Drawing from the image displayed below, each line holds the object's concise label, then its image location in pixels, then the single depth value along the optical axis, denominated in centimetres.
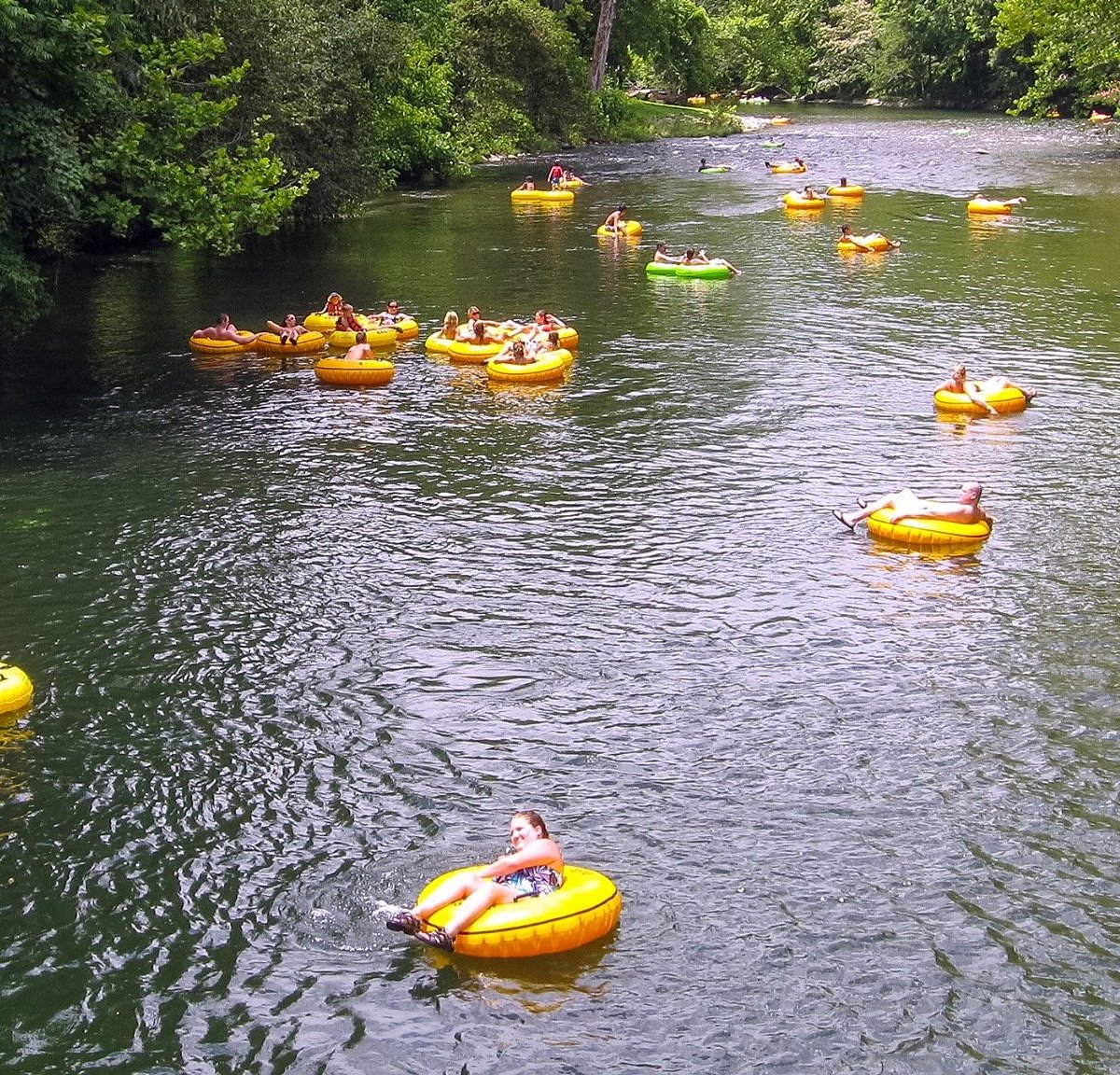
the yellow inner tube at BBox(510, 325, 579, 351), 2502
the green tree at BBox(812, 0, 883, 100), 8688
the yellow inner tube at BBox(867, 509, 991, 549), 1600
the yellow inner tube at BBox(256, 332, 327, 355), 2577
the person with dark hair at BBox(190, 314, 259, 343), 2566
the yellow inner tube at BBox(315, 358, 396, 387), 2362
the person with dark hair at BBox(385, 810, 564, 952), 938
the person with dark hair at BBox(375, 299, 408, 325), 2661
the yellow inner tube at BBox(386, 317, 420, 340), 2650
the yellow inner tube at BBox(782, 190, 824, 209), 4081
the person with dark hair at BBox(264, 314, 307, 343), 2577
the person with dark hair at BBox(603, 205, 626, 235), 3703
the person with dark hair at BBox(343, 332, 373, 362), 2400
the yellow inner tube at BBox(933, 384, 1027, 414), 2097
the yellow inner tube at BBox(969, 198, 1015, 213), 3850
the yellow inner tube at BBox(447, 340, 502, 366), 2492
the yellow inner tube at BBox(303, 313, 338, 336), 2672
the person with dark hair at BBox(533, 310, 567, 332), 2525
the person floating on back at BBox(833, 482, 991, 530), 1605
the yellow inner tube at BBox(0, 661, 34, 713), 1238
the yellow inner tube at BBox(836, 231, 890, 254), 3397
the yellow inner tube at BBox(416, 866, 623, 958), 931
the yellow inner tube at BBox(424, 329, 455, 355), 2545
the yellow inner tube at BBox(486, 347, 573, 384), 2356
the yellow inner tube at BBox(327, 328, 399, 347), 2583
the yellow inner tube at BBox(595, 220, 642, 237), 3697
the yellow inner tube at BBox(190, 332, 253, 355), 2541
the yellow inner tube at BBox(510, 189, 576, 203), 4381
